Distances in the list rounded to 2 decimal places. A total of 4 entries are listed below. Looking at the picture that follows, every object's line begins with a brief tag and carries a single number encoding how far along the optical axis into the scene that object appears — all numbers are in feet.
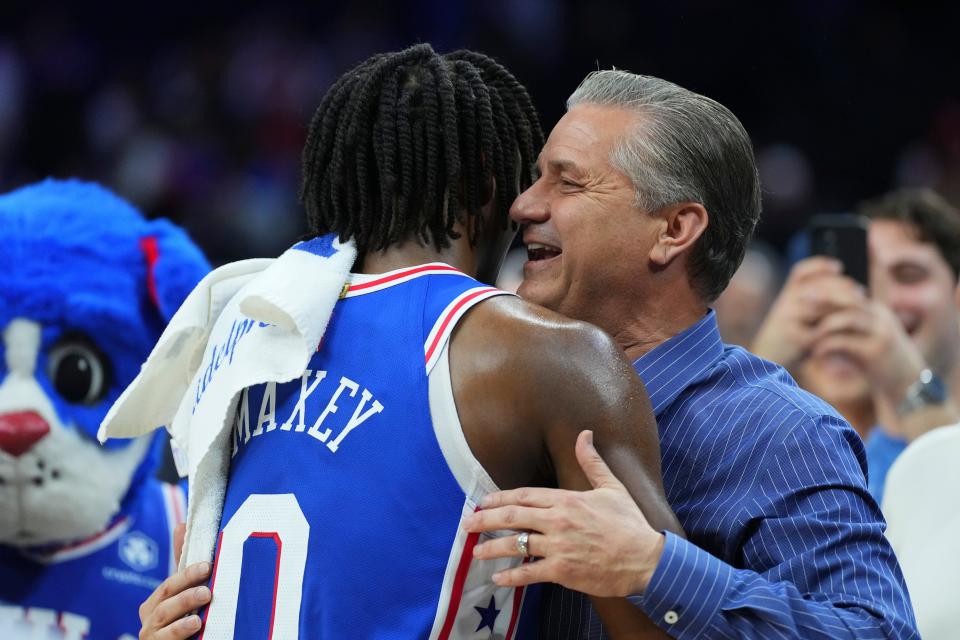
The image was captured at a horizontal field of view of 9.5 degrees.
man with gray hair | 18.13
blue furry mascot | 20.61
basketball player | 18.19
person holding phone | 24.38
